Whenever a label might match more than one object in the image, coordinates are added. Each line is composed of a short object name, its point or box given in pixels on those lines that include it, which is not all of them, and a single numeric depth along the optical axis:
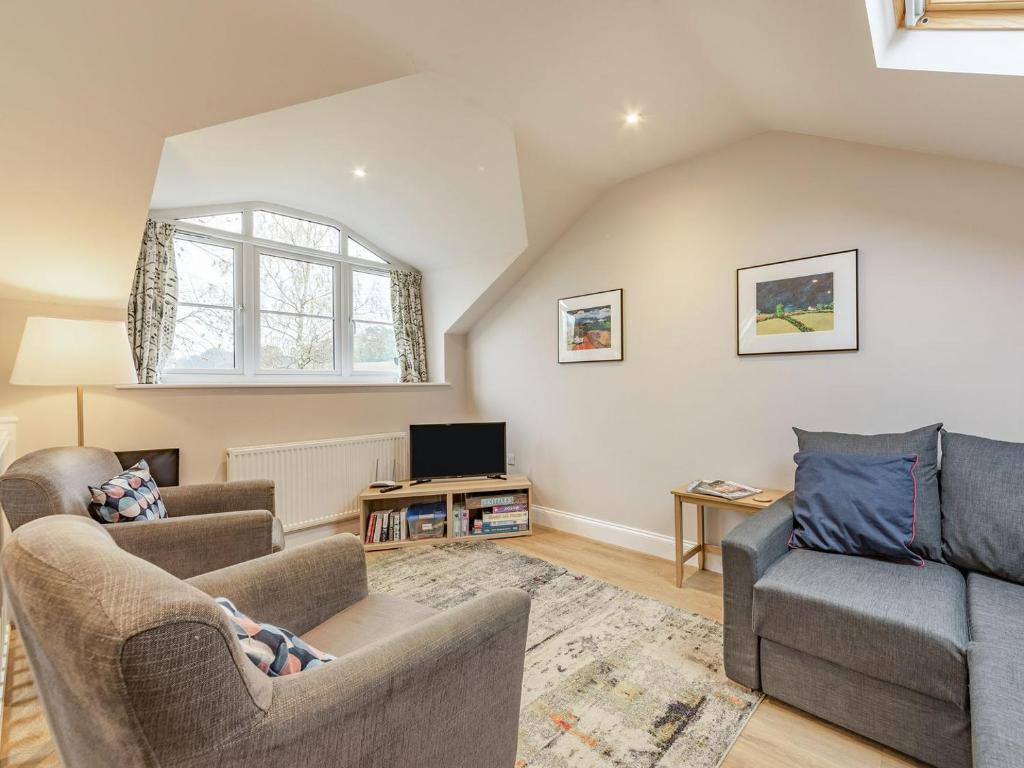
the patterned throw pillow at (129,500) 1.82
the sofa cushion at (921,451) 1.80
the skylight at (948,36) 1.44
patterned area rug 1.52
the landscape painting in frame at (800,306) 2.37
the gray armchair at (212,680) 0.59
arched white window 3.24
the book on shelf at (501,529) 3.51
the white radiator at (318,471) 3.09
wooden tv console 3.34
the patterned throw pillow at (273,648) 0.86
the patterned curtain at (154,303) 2.88
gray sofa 1.32
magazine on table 2.44
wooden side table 2.35
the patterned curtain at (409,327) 4.23
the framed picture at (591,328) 3.32
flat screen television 3.62
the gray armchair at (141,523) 1.53
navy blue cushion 1.80
